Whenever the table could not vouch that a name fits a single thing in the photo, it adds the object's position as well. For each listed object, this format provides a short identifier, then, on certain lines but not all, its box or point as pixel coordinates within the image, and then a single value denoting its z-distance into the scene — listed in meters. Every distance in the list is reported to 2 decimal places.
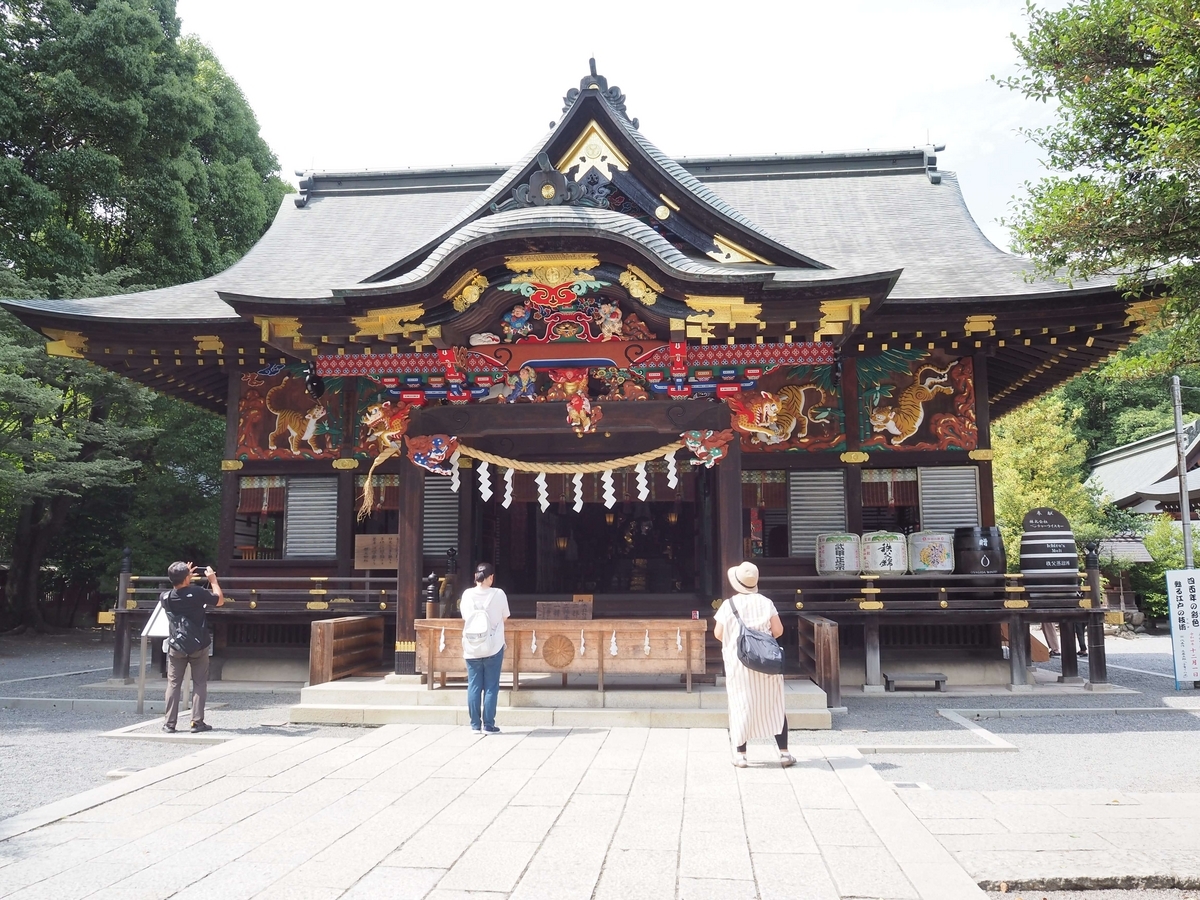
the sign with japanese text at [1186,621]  11.34
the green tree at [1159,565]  24.82
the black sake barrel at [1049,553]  11.00
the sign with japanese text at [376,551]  12.38
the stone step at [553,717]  8.60
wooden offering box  9.02
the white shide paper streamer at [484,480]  10.61
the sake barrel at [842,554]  11.31
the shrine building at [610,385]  9.76
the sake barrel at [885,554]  11.20
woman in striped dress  6.58
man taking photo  8.41
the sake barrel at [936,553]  11.16
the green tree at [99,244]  19.34
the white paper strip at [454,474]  10.54
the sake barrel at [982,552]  11.07
